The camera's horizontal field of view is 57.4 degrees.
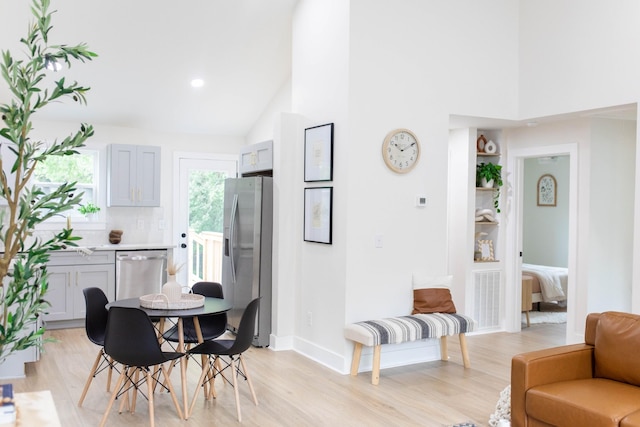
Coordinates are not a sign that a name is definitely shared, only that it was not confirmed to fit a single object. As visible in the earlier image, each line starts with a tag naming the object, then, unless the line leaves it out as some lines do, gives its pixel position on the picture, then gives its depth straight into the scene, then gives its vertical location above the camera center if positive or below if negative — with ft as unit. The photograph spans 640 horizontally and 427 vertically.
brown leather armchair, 10.00 -3.13
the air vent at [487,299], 21.99 -3.16
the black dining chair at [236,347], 12.79 -3.07
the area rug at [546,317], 24.67 -4.39
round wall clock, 17.01 +1.90
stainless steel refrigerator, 19.17 -1.21
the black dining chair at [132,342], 11.72 -2.66
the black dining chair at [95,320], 13.74 -2.65
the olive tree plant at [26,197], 5.28 +0.13
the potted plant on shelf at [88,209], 23.29 +0.03
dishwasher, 22.45 -2.40
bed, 25.40 -3.01
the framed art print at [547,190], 31.86 +1.46
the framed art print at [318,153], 17.17 +1.83
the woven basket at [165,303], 13.14 -2.09
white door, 25.72 -0.21
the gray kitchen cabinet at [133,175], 23.47 +1.43
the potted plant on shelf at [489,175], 21.99 +1.53
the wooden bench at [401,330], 15.38 -3.15
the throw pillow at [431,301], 17.20 -2.55
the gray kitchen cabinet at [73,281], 21.34 -2.65
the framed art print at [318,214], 17.19 -0.02
